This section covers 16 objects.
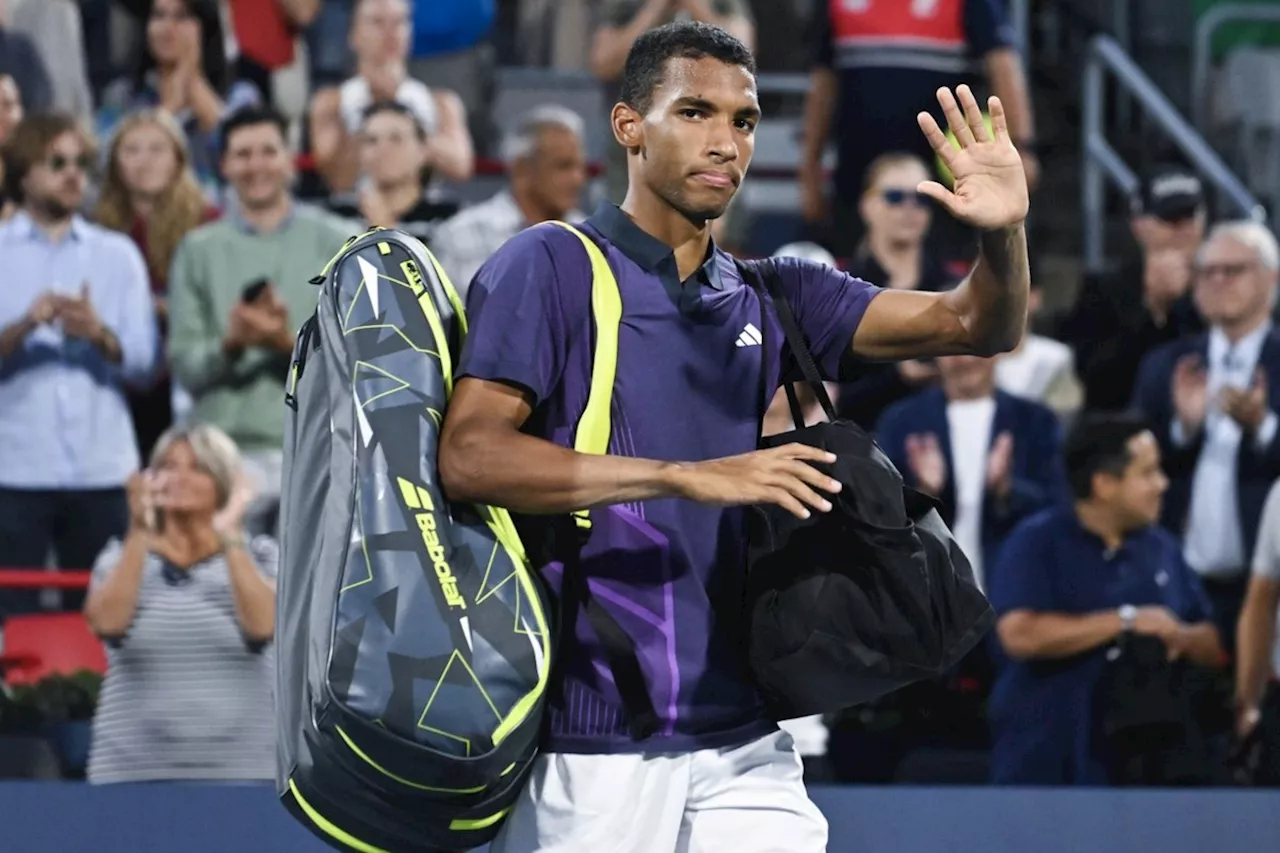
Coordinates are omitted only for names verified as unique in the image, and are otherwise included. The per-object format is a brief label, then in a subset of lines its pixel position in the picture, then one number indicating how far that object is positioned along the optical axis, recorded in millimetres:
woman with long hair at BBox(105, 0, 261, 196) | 16203
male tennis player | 6043
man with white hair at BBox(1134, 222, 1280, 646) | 13672
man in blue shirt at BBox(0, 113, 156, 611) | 13687
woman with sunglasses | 14469
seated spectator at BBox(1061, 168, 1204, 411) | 14891
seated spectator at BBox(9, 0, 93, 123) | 16187
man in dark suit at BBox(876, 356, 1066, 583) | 13336
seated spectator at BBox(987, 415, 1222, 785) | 11930
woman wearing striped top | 11609
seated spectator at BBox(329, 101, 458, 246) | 14781
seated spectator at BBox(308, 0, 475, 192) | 15812
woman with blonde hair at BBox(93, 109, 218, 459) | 14930
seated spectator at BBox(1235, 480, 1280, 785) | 12148
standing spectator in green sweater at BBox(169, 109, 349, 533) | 13578
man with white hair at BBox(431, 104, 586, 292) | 14687
